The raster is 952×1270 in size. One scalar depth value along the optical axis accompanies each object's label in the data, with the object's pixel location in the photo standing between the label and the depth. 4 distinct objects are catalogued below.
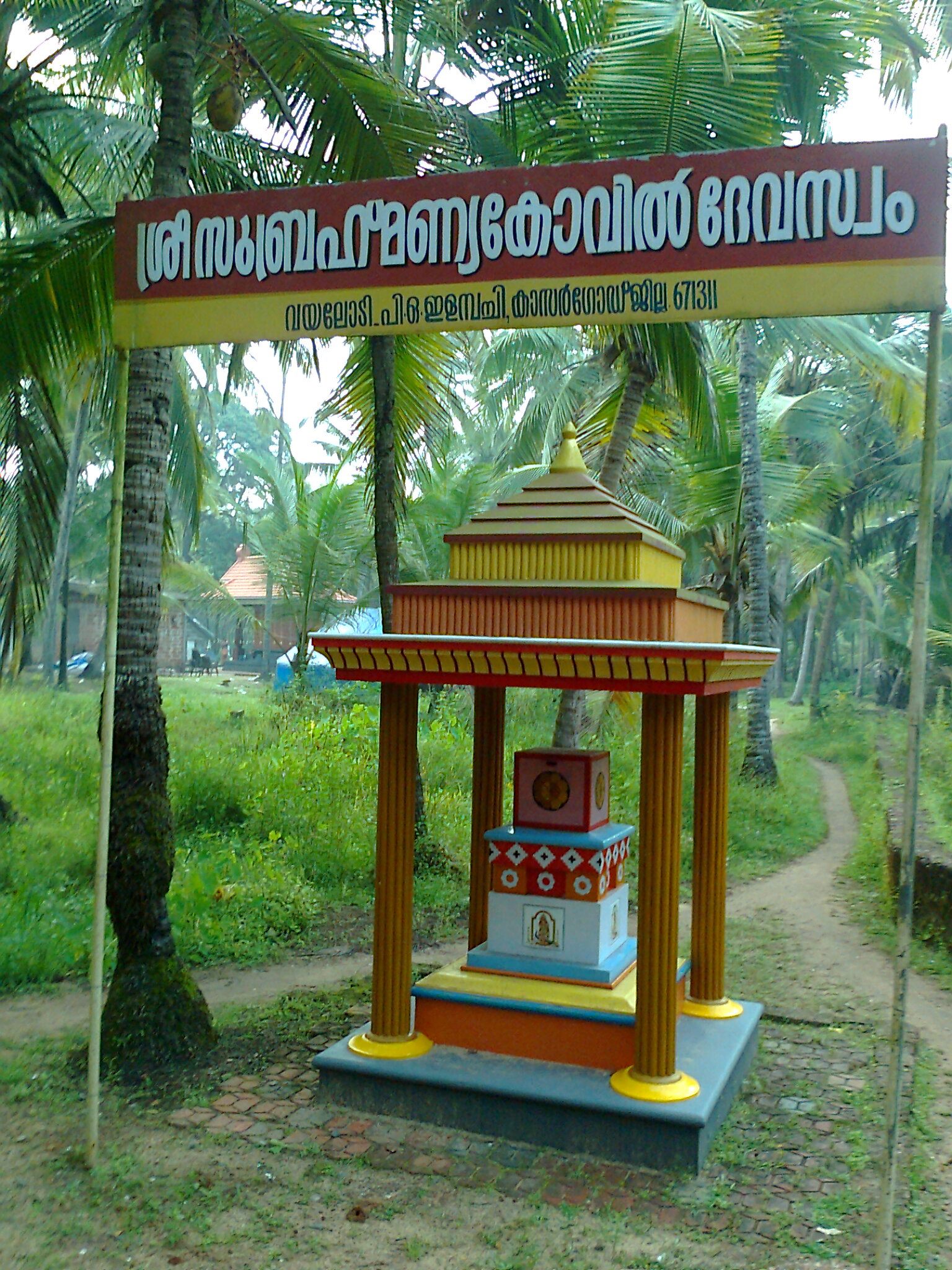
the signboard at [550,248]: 3.79
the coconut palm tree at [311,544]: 18.77
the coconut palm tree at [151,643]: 5.74
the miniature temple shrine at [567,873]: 4.92
